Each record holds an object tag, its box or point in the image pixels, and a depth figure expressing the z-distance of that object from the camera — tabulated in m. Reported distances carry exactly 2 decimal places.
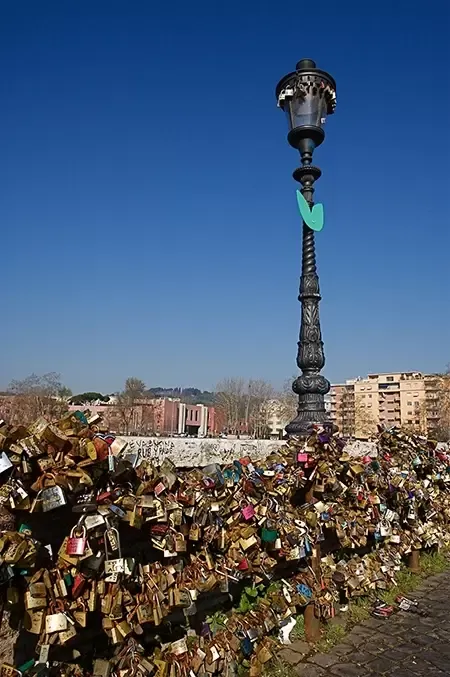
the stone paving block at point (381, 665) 3.74
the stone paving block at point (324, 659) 3.81
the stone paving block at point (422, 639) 4.21
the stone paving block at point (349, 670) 3.66
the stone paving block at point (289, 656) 3.81
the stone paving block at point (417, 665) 3.73
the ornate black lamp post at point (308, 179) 6.22
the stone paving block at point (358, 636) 4.21
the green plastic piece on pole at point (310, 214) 6.72
